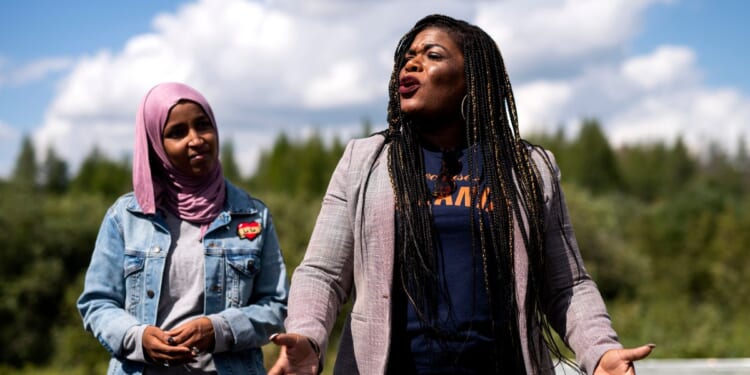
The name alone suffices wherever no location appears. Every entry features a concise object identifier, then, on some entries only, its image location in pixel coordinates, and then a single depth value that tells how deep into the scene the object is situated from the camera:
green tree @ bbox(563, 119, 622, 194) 78.88
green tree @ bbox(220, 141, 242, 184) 89.00
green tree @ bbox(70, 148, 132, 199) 74.38
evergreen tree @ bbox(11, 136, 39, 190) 79.97
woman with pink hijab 3.09
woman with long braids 2.58
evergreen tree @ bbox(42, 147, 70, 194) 78.25
